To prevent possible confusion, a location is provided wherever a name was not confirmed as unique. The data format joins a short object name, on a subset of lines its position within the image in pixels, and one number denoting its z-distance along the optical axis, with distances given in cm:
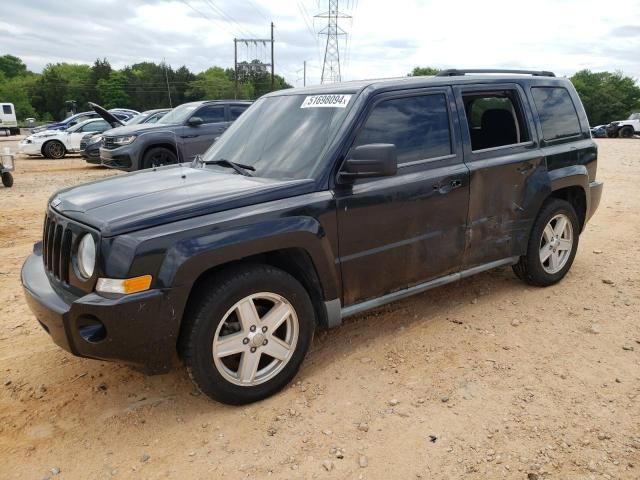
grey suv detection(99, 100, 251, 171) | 1033
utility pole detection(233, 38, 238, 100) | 5966
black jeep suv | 262
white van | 4117
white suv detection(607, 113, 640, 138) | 3006
